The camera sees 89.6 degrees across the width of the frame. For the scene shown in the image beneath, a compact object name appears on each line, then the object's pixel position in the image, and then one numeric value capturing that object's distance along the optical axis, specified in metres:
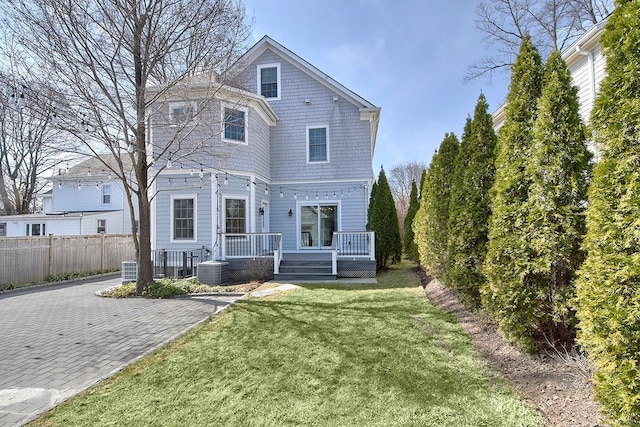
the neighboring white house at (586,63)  7.28
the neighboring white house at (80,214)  19.47
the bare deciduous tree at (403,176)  39.00
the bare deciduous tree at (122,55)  7.29
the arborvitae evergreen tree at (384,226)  12.41
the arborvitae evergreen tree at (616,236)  2.33
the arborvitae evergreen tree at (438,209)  7.40
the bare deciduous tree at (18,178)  23.45
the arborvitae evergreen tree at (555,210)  3.54
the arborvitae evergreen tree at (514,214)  3.82
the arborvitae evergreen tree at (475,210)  5.40
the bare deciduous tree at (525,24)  16.12
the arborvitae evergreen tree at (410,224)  14.89
